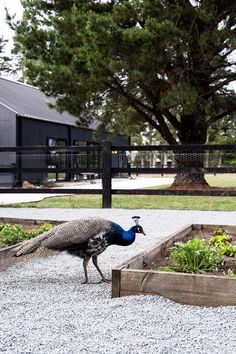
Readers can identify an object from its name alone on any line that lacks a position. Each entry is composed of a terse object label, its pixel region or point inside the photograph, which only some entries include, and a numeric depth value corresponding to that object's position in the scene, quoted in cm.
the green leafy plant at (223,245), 451
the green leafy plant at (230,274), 369
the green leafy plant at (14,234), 526
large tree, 1219
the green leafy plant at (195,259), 389
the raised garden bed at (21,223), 500
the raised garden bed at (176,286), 344
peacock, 420
